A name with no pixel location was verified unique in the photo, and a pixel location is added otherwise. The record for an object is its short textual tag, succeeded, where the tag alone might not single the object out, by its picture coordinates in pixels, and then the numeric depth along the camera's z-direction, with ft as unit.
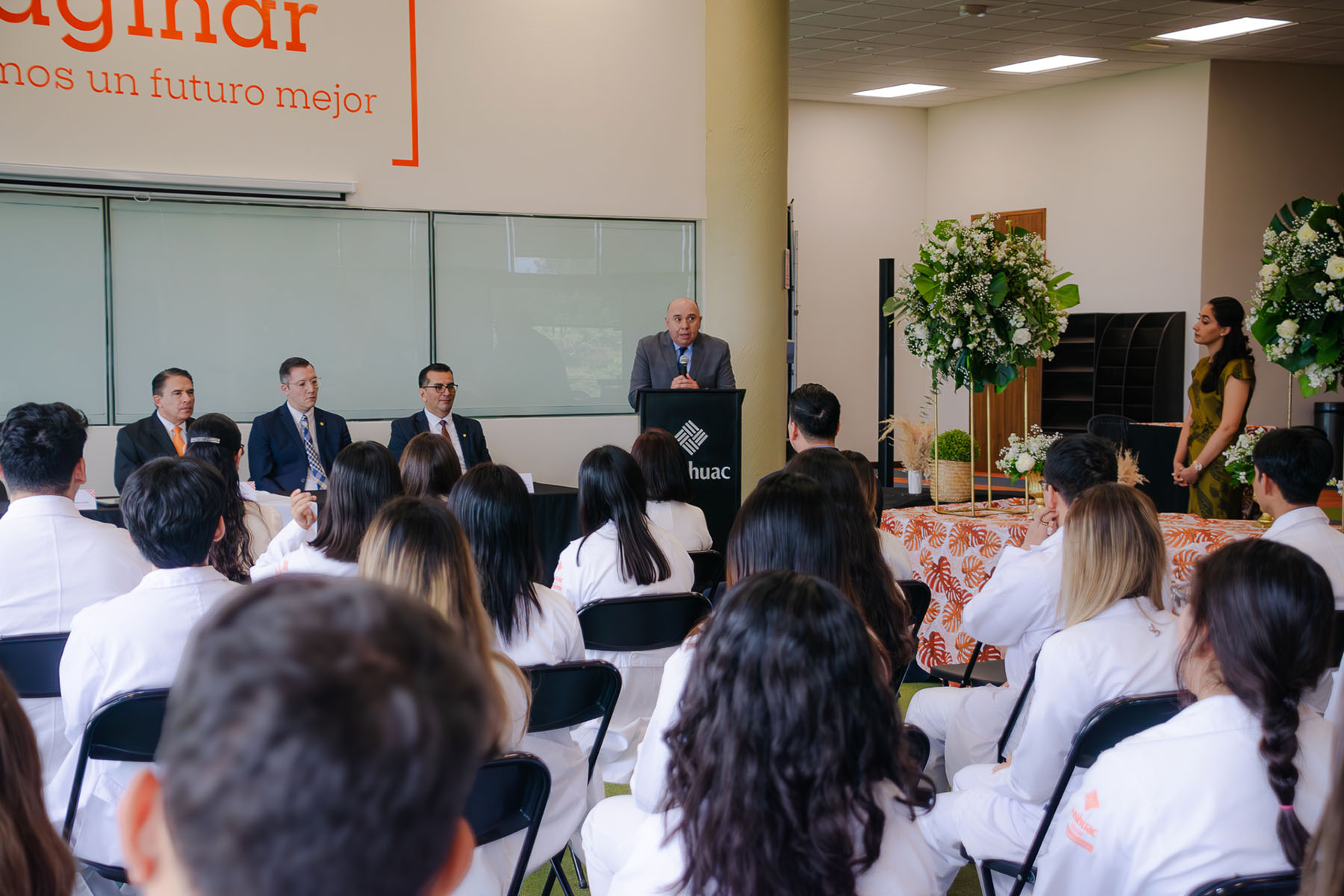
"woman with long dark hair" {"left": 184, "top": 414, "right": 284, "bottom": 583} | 11.52
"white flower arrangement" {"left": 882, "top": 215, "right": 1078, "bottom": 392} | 15.33
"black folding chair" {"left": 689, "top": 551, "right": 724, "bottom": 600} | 12.30
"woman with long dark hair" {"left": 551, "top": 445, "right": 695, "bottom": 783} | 10.72
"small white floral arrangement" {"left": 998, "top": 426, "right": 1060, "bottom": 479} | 15.42
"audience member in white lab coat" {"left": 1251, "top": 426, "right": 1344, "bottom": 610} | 10.41
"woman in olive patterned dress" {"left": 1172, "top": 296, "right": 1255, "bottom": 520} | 18.28
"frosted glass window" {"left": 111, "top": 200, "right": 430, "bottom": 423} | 20.31
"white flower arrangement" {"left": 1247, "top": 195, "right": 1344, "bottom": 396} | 14.11
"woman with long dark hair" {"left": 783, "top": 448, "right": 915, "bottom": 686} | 8.49
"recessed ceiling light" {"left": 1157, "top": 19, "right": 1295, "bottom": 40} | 30.83
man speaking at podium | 21.59
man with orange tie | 18.10
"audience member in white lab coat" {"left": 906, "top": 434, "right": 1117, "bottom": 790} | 9.71
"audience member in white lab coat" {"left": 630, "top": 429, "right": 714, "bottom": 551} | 13.17
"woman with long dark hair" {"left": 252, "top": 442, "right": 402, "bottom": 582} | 9.46
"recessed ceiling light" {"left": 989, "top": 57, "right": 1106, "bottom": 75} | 35.35
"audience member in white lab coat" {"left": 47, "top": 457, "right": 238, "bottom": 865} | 7.16
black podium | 18.90
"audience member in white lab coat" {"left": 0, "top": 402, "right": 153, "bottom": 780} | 8.92
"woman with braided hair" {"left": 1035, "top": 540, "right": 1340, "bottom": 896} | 5.34
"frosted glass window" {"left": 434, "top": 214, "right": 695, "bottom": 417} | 22.81
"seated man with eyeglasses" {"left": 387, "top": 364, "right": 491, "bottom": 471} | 20.68
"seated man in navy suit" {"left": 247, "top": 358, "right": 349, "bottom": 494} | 19.47
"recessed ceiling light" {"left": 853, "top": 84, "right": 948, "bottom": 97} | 39.40
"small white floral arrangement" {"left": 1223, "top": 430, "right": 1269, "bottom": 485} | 15.61
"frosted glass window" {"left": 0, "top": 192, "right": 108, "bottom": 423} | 19.36
